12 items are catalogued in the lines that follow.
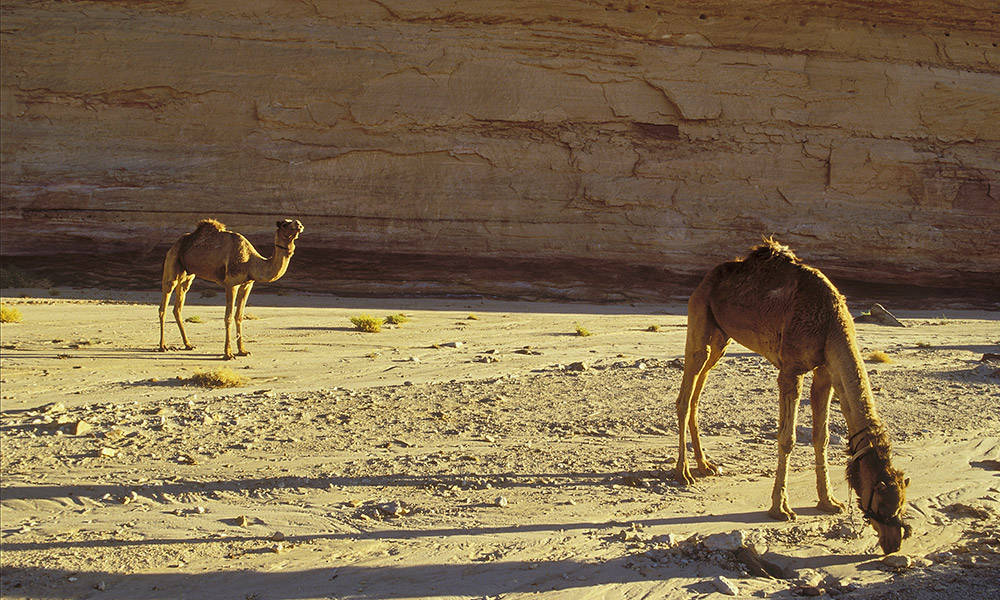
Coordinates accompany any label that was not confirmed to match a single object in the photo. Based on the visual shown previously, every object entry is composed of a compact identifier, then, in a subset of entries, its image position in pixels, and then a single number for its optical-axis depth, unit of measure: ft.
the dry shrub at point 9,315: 42.42
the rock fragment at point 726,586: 15.52
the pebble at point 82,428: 22.68
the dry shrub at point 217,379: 30.25
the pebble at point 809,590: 15.69
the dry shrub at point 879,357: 40.40
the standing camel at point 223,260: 39.29
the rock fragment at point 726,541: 17.13
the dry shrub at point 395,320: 50.25
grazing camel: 16.57
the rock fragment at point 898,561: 16.81
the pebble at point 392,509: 18.70
